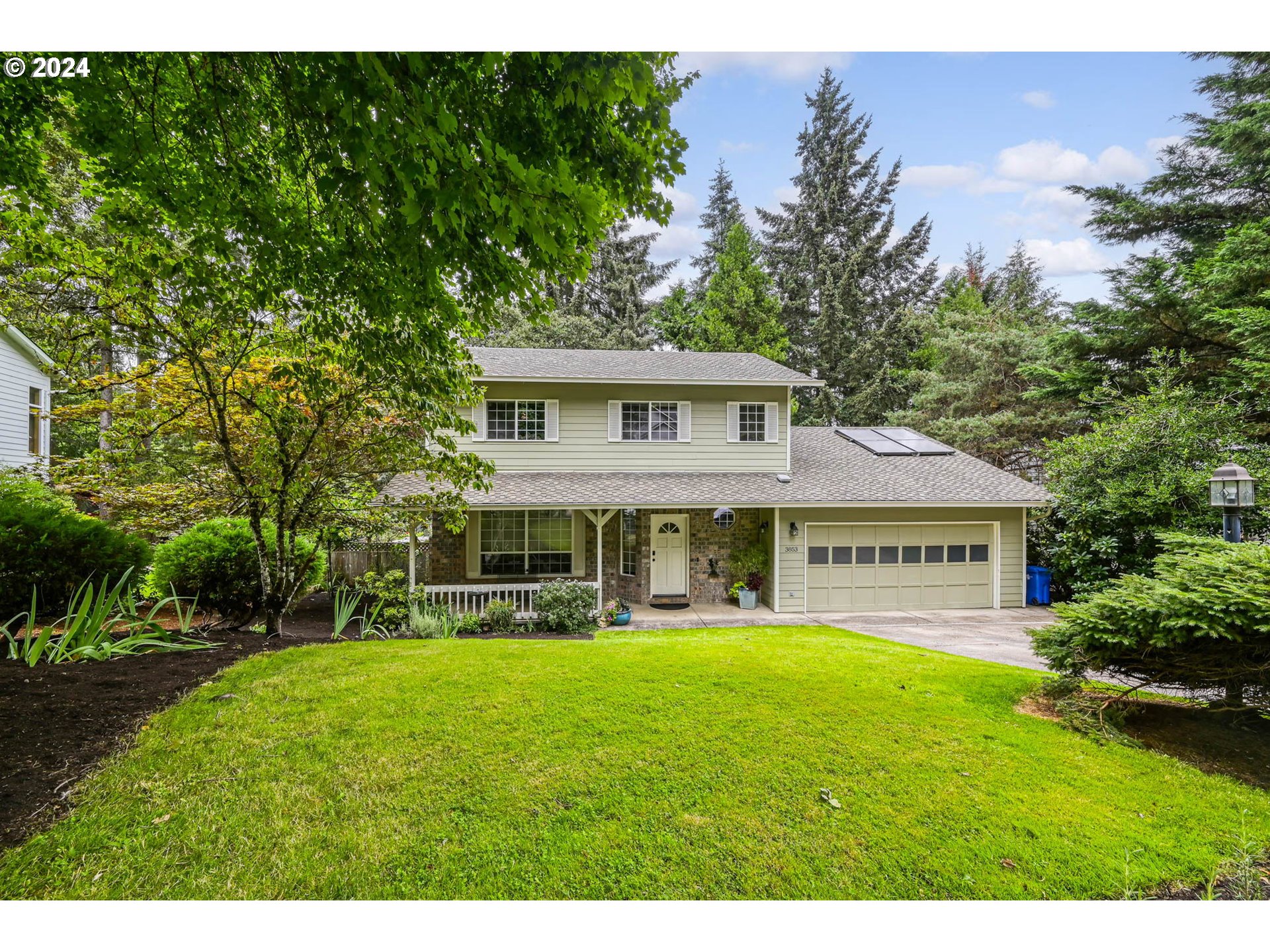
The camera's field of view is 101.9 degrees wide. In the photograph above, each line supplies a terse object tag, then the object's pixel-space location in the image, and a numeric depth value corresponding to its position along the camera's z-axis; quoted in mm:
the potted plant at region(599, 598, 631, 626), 9734
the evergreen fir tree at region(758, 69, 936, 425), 23125
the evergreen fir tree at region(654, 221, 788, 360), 21203
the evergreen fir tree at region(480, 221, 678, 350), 22969
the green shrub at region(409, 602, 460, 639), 8219
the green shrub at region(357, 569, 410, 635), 8523
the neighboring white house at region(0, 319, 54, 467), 11352
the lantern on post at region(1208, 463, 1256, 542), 5395
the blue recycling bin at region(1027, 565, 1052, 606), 11570
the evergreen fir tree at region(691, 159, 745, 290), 28016
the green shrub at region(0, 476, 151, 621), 5855
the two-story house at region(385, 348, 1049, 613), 10953
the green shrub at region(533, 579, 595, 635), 9125
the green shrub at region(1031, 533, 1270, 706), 3682
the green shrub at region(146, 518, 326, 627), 7281
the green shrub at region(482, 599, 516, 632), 9195
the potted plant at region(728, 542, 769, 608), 11078
